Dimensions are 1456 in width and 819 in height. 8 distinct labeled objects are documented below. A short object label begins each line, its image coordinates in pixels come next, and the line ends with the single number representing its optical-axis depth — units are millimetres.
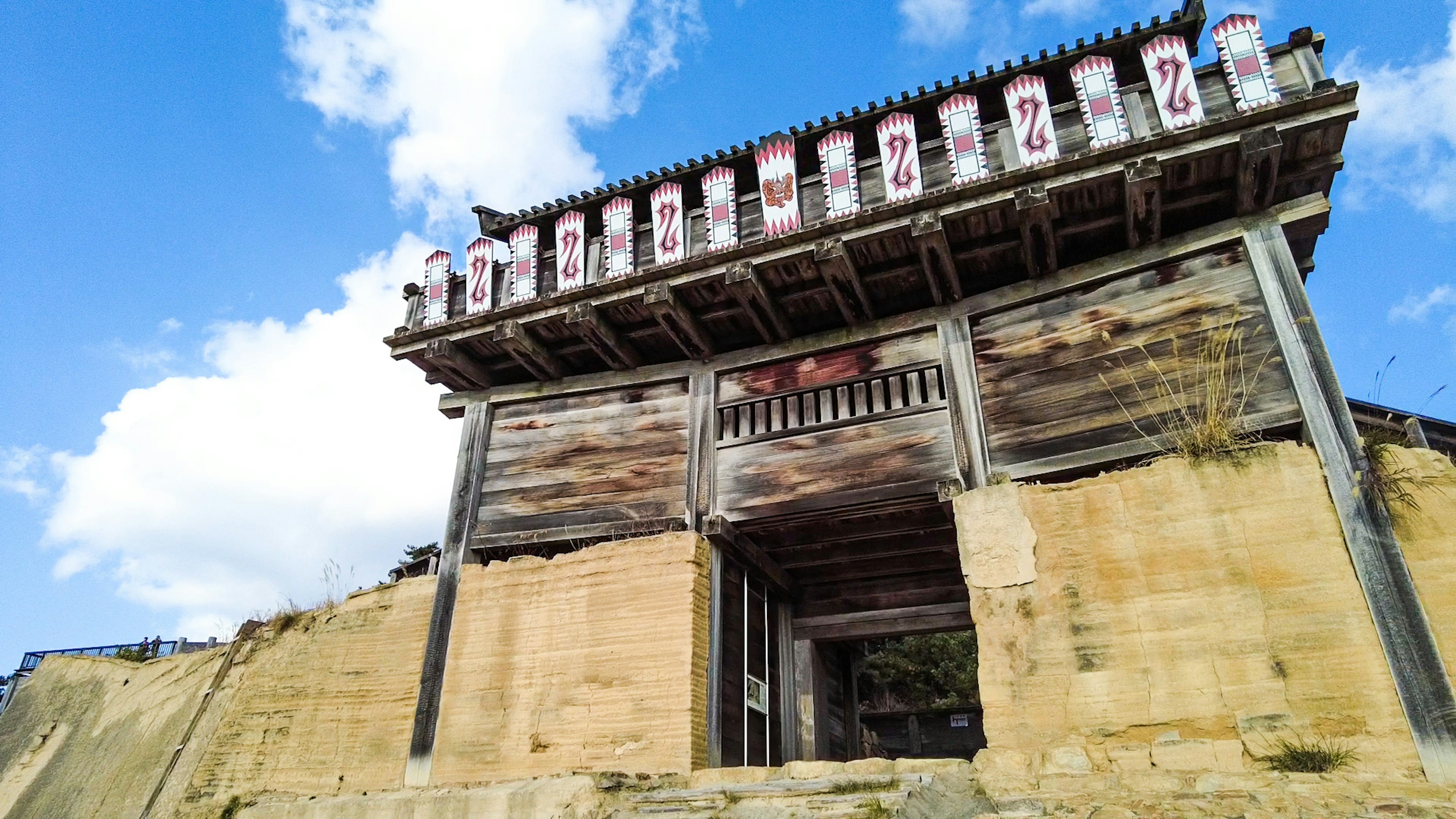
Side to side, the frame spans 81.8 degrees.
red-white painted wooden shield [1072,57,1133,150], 7891
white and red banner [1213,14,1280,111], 7504
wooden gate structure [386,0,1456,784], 7516
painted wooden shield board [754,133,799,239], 9031
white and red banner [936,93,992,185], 8281
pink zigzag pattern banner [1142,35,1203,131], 7719
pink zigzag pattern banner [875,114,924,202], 8547
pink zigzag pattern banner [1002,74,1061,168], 8109
